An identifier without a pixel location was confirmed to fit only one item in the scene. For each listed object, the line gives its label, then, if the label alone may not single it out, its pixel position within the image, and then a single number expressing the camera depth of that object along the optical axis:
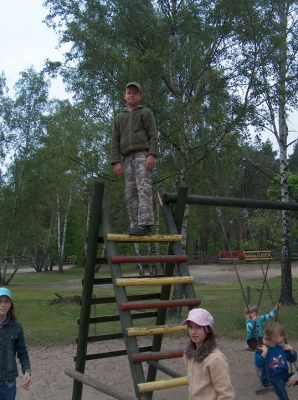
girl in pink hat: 2.33
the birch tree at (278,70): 10.23
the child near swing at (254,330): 6.45
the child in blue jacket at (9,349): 3.28
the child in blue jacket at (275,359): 4.09
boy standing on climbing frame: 3.90
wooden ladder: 2.88
